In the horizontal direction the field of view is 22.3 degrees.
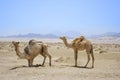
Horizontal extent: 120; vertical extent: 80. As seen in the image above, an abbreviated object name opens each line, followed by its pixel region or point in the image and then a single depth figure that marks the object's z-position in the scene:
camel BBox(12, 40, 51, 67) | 20.09
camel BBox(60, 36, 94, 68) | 21.19
